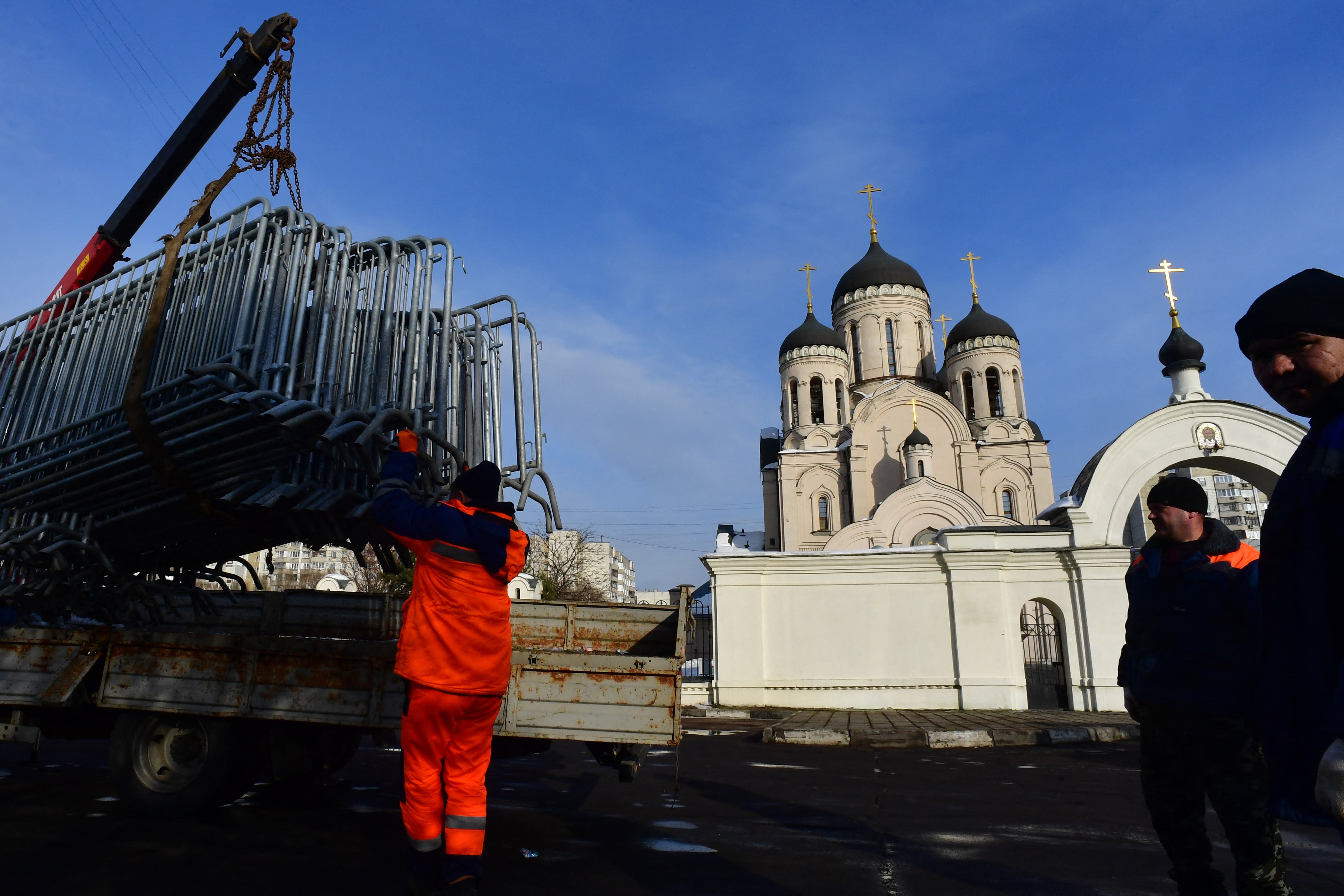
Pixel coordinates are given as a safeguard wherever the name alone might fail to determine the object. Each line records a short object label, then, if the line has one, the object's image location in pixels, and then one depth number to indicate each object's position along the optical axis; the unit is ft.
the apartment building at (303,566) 214.28
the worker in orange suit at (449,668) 10.84
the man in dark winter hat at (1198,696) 10.11
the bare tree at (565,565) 125.08
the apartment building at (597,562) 141.69
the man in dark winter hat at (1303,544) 5.62
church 104.73
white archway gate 48.39
